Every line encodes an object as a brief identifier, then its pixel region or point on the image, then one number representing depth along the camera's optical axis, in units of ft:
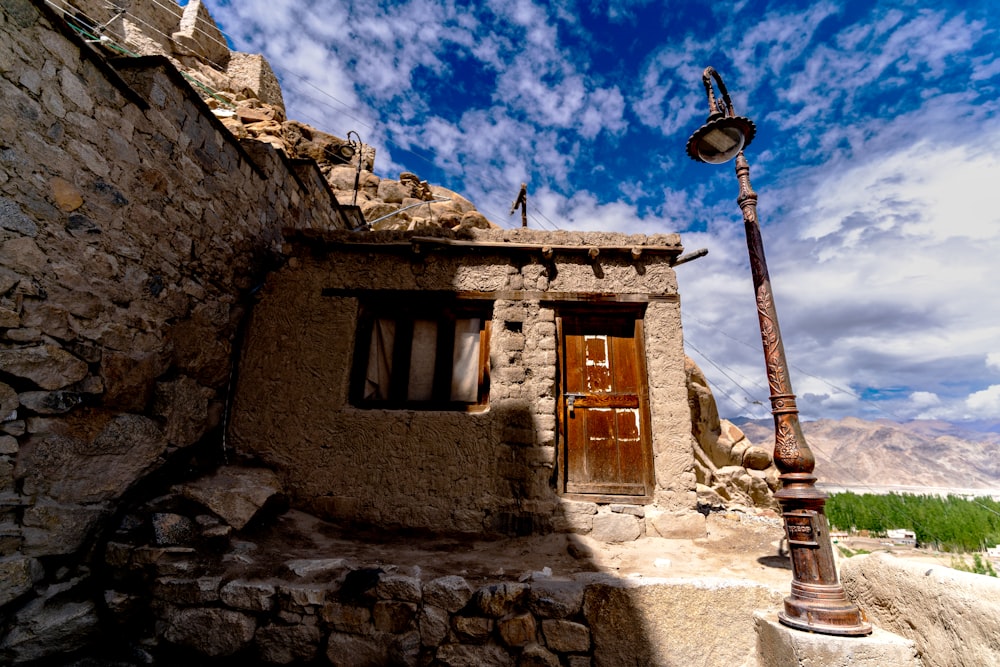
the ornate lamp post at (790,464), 9.08
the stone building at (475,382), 15.52
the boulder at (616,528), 15.07
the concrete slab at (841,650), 8.22
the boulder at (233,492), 12.94
